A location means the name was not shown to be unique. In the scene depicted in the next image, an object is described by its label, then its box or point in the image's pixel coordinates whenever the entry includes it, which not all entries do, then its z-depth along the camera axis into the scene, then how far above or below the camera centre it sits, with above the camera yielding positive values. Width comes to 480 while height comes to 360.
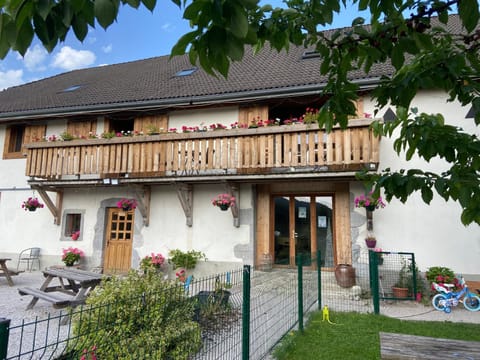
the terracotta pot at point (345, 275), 7.45 -0.96
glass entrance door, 8.74 +0.09
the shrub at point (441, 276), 7.05 -0.89
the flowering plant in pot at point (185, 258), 8.84 -0.75
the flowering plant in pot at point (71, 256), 9.62 -0.80
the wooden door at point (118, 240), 9.83 -0.34
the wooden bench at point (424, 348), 2.37 -0.85
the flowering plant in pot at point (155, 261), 8.95 -0.85
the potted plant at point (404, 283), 7.11 -1.08
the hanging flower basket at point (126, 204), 9.12 +0.66
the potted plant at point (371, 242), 7.68 -0.22
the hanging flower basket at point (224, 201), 8.36 +0.71
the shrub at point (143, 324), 3.12 -0.98
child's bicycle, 6.48 -1.27
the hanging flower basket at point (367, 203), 7.46 +0.64
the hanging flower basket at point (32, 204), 9.77 +0.67
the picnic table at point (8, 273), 7.98 -1.09
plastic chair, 10.31 -0.93
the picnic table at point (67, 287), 5.01 -1.04
